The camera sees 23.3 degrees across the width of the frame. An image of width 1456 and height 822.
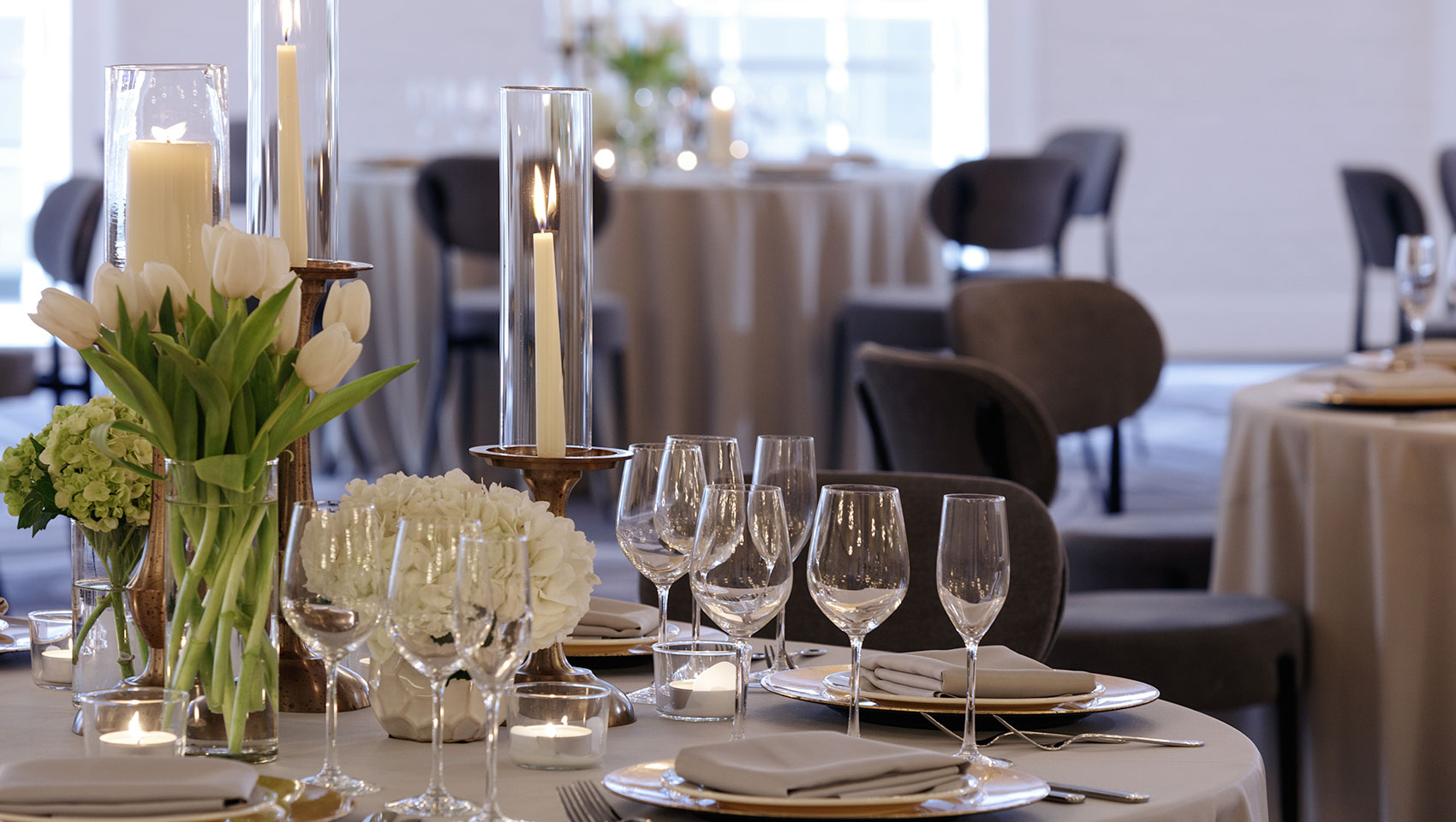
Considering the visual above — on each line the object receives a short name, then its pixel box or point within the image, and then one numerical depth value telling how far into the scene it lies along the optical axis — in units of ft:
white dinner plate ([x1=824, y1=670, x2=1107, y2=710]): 9.03
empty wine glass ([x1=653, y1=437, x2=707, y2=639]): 9.34
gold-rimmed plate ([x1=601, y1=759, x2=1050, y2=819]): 8.15
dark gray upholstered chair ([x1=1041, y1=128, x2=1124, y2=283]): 37.17
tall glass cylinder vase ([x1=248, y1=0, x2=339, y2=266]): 9.35
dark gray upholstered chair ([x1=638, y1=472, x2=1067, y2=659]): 11.29
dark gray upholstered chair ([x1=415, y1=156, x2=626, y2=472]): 27.15
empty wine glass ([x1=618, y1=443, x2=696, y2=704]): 9.37
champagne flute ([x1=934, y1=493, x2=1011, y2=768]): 8.84
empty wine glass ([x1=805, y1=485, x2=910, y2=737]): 8.85
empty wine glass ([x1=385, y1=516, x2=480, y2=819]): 8.10
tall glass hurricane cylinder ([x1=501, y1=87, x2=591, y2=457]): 9.19
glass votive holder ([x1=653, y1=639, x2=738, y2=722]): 9.15
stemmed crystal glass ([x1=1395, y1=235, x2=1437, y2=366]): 17.17
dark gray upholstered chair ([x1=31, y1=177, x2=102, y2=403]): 27.03
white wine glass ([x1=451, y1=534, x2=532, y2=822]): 7.95
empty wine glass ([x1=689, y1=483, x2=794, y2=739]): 8.92
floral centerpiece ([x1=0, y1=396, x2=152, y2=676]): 9.03
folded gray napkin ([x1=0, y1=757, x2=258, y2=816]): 7.98
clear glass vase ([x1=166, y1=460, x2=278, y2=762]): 8.51
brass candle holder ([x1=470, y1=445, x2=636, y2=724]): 8.96
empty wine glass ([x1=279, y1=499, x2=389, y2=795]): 8.27
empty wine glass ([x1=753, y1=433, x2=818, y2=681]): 9.88
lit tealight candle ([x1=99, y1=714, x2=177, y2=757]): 8.22
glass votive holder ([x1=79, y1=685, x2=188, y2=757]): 8.22
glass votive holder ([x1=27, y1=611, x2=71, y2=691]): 9.47
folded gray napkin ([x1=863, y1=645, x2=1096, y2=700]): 9.09
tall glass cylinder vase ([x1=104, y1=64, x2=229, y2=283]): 8.92
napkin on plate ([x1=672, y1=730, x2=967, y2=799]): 8.21
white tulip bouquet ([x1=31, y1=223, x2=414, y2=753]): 8.46
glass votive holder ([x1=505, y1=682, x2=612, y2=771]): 8.63
